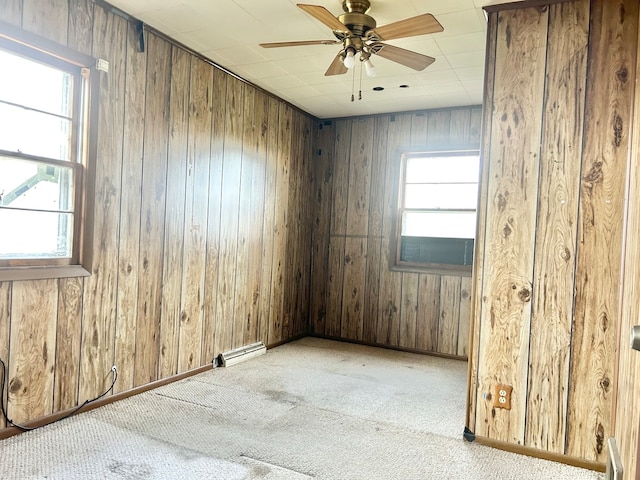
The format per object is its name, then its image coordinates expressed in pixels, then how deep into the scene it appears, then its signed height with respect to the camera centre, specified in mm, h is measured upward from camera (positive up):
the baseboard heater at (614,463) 1163 -593
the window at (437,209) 4949 +291
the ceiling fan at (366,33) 2508 +1154
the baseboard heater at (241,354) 4228 -1227
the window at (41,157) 2568 +360
